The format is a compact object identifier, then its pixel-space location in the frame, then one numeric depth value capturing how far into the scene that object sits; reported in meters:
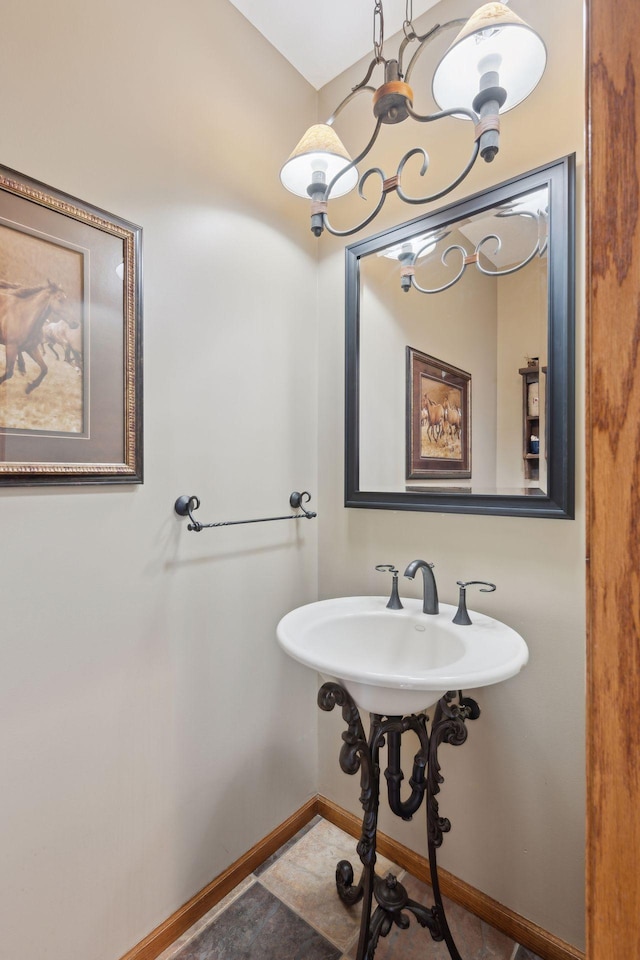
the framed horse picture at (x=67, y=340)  0.92
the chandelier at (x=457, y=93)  0.94
